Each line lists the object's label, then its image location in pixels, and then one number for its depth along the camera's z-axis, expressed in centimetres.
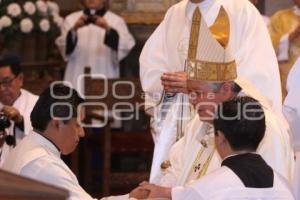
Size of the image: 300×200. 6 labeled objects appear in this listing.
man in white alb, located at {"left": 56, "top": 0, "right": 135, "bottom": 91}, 1340
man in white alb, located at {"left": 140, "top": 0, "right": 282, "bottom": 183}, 793
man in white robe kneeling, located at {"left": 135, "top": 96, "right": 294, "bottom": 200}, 529
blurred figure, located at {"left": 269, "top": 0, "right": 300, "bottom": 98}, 1116
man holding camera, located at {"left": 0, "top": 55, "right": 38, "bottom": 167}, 933
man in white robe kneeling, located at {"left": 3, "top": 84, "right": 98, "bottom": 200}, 610
